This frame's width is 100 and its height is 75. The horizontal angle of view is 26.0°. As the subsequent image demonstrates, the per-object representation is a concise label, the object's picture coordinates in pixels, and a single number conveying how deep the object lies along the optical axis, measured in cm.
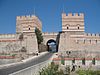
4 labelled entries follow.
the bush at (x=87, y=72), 1448
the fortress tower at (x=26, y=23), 3750
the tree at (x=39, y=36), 3405
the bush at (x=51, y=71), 1331
